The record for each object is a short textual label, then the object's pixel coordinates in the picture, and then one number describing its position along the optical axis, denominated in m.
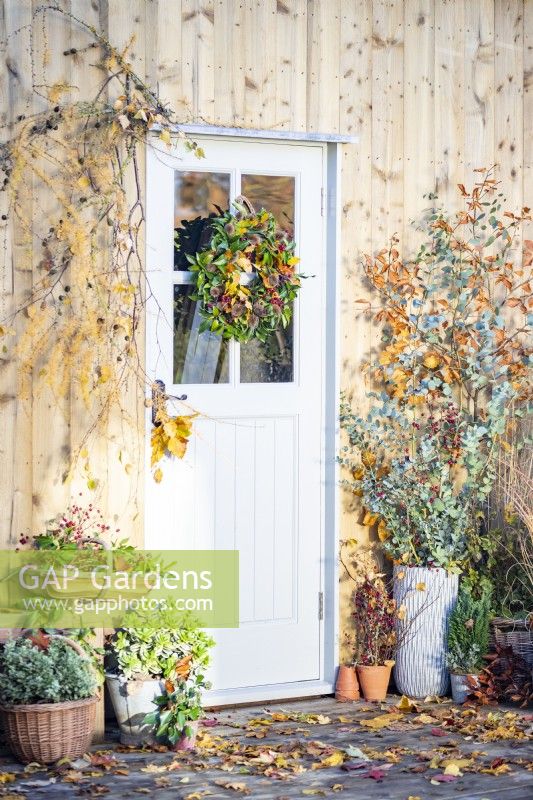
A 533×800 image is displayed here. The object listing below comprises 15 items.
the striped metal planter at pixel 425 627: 8.47
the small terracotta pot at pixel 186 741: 7.24
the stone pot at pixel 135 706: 7.32
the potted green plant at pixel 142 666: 7.33
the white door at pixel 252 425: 8.06
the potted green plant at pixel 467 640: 8.34
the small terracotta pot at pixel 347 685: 8.50
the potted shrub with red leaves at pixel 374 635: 8.48
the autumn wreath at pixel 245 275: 8.06
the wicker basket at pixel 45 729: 6.87
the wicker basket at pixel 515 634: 8.26
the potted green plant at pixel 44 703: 6.88
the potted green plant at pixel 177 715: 7.19
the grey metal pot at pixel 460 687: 8.33
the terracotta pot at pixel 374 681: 8.46
